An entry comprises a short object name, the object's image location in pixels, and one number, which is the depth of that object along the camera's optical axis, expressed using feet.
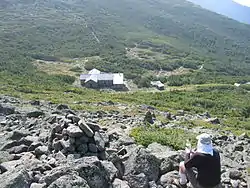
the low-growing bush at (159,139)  51.57
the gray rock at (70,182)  26.99
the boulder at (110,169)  33.27
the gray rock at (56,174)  28.73
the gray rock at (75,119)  42.22
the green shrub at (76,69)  358.17
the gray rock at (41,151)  38.59
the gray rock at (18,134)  47.24
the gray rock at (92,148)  37.96
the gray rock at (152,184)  34.58
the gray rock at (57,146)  38.22
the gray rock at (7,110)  77.06
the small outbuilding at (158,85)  300.07
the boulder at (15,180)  27.14
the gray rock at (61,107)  90.62
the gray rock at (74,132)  37.17
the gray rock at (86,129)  37.81
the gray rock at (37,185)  28.68
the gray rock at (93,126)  41.80
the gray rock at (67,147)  37.17
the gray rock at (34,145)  40.65
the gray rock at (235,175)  40.44
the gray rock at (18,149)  40.39
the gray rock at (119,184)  32.40
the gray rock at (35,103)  108.86
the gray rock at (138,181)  34.07
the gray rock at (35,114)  68.68
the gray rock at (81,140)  37.58
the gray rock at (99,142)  38.45
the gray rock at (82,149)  37.29
